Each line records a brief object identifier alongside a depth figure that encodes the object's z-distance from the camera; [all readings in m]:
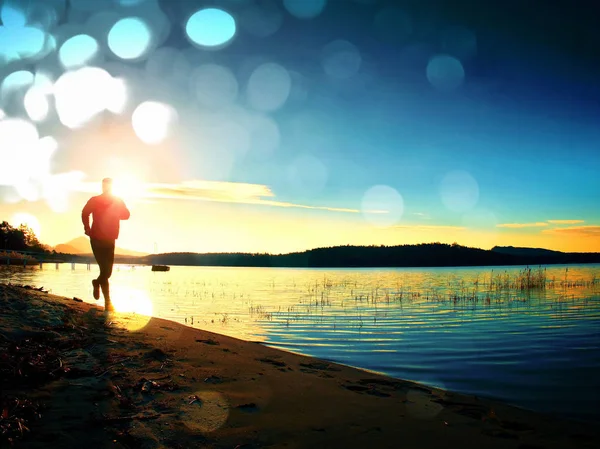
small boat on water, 102.94
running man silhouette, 10.86
